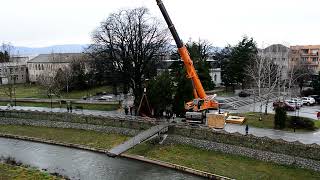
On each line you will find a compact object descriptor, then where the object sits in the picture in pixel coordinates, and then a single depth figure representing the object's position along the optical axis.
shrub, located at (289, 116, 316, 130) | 32.34
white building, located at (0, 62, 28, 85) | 86.19
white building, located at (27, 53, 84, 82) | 80.47
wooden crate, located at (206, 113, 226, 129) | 32.16
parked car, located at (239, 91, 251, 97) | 56.16
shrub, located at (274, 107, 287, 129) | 32.53
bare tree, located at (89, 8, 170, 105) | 46.81
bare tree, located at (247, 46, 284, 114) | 42.68
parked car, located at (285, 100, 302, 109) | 44.18
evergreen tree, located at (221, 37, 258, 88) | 60.34
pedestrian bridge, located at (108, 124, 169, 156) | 29.22
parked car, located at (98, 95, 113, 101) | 56.56
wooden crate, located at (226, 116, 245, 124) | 35.40
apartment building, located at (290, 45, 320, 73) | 83.18
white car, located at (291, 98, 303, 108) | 45.63
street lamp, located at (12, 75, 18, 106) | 85.84
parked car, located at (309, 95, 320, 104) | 50.75
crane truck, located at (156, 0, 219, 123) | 33.22
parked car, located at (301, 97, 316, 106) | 48.69
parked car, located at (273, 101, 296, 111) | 42.78
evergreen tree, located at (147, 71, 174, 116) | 38.09
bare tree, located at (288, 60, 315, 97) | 58.07
